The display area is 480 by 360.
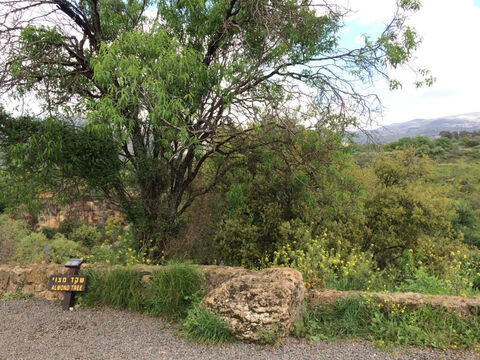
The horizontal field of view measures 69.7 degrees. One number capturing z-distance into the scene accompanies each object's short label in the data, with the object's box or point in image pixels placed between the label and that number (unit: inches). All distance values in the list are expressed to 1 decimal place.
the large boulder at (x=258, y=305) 141.5
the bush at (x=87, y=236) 595.8
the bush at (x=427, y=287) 183.5
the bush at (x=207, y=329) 143.6
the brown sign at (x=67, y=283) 189.0
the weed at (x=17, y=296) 206.0
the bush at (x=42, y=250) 366.9
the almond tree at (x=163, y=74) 191.3
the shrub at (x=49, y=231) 640.4
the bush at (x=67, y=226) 646.8
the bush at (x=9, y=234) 415.5
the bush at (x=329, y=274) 198.1
